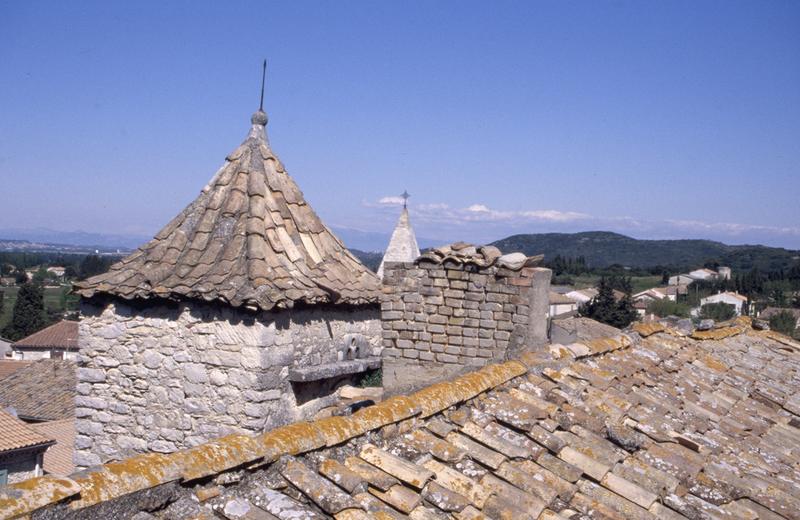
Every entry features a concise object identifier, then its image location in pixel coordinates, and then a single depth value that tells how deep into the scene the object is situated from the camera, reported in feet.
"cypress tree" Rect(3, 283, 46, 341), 185.06
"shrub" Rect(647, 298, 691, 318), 169.04
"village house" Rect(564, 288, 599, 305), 236.84
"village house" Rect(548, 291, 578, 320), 199.93
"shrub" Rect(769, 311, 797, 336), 112.01
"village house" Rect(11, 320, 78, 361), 140.77
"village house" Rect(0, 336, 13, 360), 153.15
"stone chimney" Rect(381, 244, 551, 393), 19.20
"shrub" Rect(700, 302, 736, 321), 146.72
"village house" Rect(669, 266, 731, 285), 294.25
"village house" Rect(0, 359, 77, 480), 58.49
